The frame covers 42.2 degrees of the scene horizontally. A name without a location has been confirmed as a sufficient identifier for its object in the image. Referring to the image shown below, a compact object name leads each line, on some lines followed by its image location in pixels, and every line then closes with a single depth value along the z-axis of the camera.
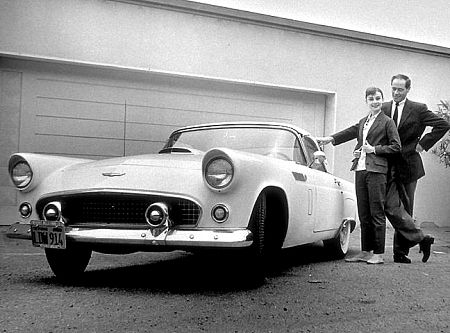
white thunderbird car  3.33
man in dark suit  5.21
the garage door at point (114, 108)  7.12
